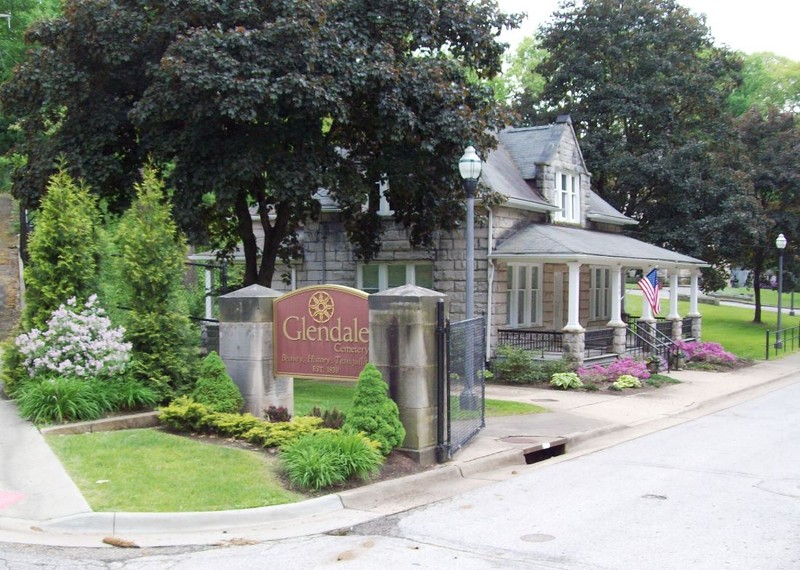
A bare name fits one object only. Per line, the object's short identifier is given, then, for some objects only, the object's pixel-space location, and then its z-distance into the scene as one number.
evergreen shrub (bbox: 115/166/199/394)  11.97
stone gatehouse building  22.33
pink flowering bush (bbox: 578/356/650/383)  20.09
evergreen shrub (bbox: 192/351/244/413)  11.11
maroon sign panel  10.73
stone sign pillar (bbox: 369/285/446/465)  10.05
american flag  23.09
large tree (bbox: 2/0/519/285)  15.50
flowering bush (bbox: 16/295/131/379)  11.39
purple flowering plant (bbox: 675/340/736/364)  25.81
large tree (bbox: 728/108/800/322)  31.55
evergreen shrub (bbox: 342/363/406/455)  9.71
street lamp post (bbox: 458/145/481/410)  14.20
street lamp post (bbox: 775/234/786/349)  28.75
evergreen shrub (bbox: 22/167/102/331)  12.17
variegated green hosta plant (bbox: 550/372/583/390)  19.72
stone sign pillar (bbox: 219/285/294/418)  11.47
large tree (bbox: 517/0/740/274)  32.44
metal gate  10.23
